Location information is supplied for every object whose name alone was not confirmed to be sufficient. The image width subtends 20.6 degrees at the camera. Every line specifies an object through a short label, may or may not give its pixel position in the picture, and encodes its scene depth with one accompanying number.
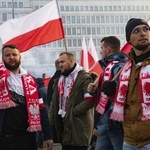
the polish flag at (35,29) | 6.28
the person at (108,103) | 3.44
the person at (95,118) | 4.25
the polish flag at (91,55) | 9.51
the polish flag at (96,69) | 6.98
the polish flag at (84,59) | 8.91
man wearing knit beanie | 2.50
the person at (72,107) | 4.03
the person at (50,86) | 5.54
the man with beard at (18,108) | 3.25
